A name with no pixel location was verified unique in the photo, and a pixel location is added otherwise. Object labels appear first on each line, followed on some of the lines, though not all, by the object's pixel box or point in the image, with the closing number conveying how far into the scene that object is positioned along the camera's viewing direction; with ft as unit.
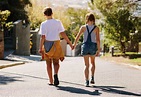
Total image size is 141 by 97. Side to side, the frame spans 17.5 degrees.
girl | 34.28
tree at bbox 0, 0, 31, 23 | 115.05
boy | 33.87
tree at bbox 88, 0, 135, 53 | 113.18
